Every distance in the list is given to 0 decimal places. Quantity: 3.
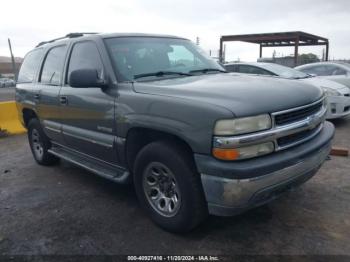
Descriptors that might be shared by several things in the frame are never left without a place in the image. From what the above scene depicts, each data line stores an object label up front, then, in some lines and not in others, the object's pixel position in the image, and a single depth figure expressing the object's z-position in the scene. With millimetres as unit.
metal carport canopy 20111
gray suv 2760
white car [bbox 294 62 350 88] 9523
